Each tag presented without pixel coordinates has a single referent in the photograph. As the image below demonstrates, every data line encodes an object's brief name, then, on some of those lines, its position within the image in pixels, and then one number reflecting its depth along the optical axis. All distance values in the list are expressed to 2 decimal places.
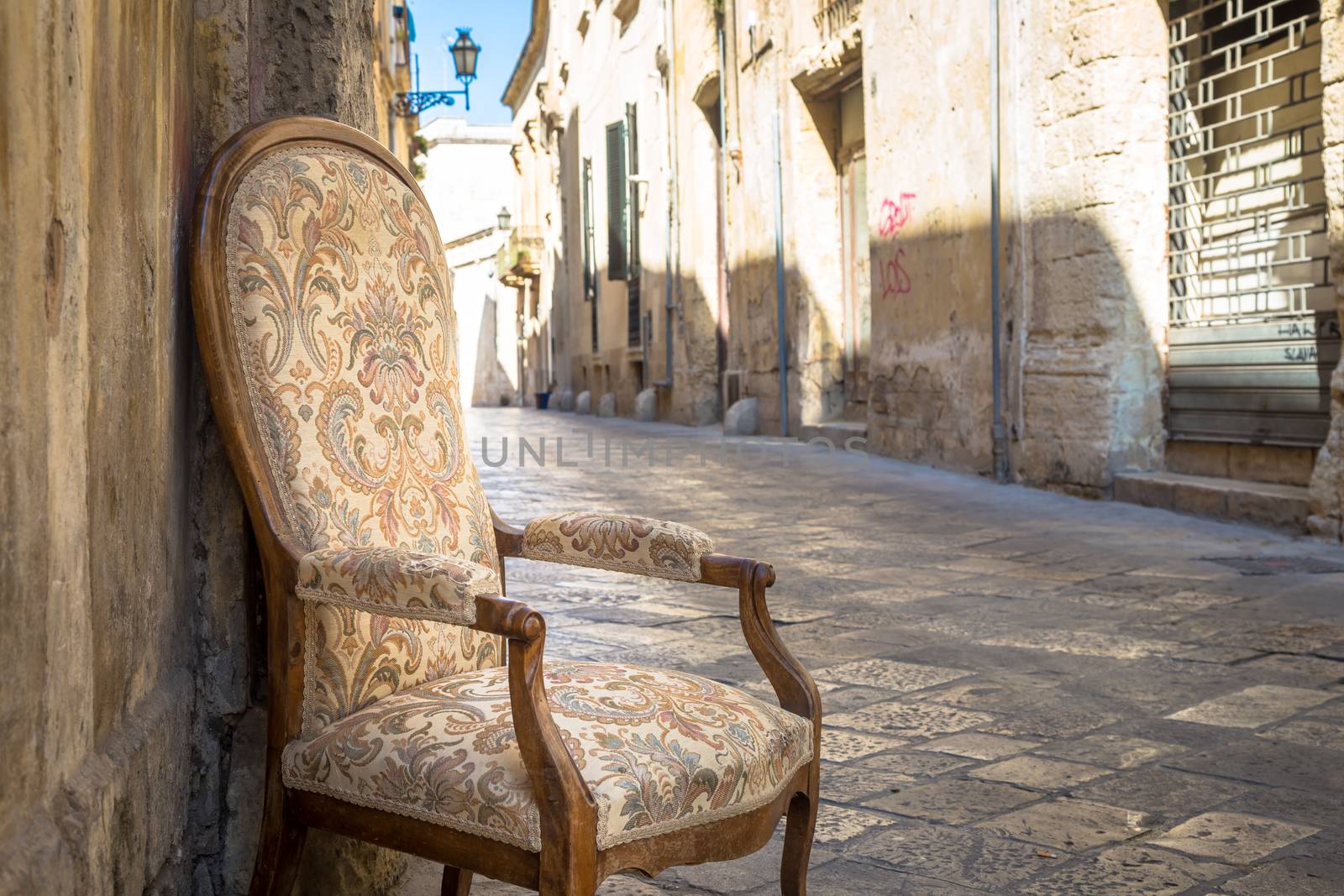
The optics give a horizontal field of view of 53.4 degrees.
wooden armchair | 1.47
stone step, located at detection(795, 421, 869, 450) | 10.46
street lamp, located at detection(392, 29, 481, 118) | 18.84
